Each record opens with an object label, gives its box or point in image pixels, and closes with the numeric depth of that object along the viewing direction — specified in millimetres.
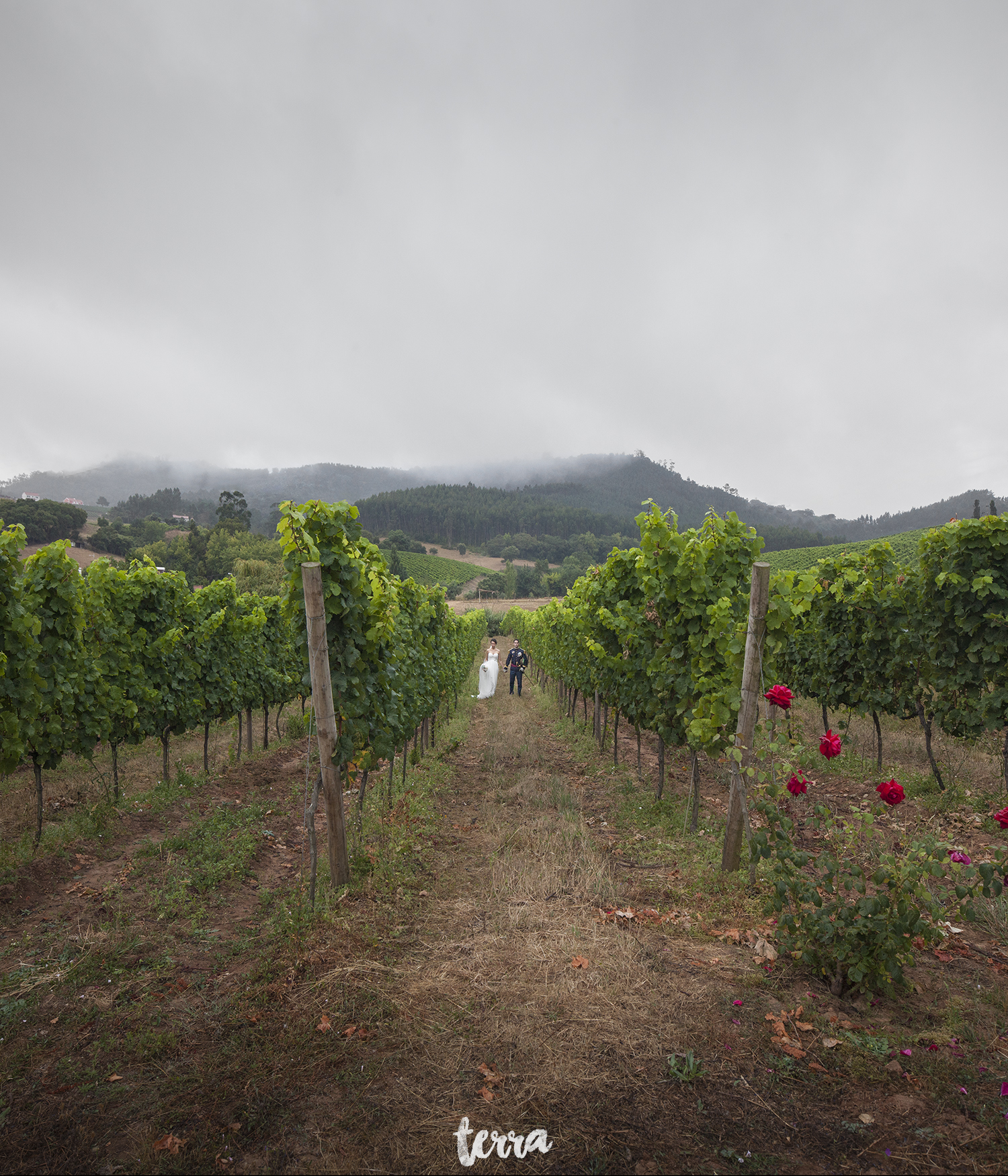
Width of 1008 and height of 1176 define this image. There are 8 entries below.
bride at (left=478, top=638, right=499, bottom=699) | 22812
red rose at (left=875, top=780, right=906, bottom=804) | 3215
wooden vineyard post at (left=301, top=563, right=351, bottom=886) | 4852
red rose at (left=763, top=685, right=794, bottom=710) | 3764
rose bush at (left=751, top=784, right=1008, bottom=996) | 3338
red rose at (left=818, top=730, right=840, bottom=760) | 3379
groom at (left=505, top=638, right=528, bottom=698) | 21969
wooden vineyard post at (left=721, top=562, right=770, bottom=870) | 5309
